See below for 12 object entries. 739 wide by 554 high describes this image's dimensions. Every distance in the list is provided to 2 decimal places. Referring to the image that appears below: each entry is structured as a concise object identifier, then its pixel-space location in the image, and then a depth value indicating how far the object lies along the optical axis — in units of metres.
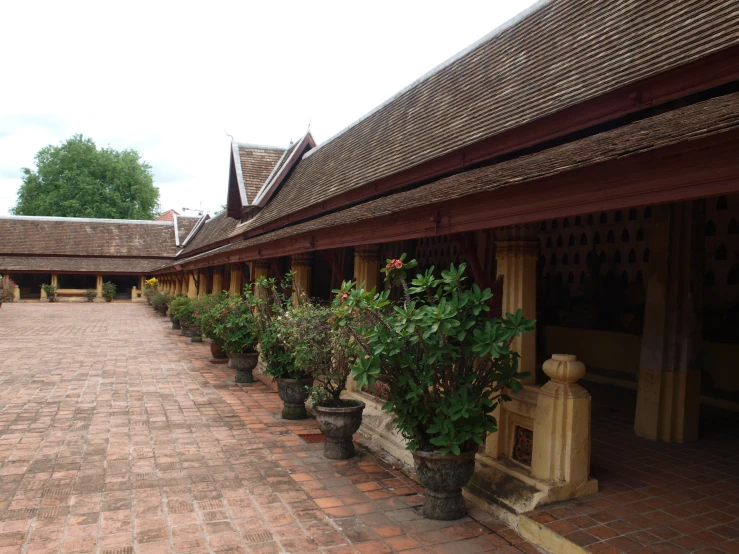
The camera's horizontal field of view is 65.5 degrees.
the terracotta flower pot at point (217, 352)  12.36
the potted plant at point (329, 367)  5.55
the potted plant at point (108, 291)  37.44
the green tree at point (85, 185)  49.72
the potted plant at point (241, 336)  9.41
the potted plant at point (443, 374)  3.98
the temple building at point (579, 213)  3.53
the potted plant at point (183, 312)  16.67
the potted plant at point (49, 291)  35.78
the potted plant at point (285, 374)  7.10
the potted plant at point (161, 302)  26.14
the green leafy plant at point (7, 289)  30.03
